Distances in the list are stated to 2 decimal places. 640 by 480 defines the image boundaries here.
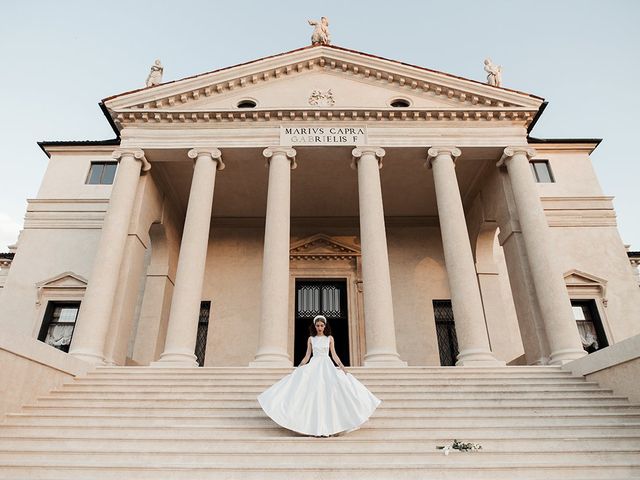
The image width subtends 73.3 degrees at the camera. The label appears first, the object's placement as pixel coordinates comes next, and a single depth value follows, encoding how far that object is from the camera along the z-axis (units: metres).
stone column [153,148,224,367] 13.29
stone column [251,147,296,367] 13.03
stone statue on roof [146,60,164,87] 18.64
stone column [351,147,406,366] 13.05
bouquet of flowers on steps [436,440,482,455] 7.11
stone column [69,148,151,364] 13.34
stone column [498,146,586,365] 13.27
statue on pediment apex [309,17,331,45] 19.39
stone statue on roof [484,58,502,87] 18.58
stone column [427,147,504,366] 13.26
